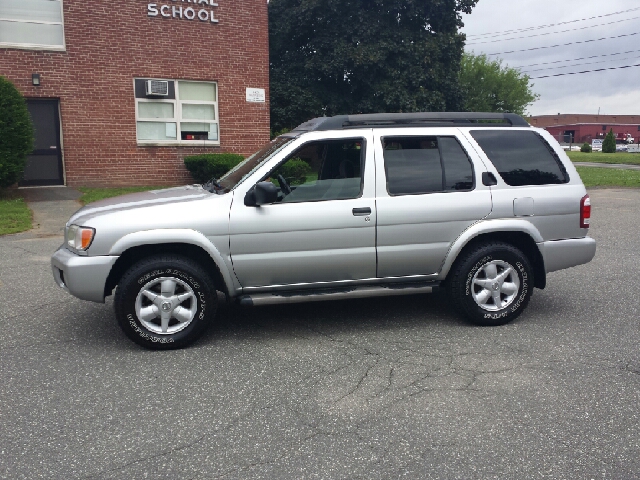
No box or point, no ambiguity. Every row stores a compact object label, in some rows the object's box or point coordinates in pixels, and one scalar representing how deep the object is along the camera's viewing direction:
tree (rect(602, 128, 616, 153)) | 62.69
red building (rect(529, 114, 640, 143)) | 111.38
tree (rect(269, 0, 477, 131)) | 27.06
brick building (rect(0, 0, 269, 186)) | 15.51
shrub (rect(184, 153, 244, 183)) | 16.00
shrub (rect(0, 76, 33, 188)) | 13.15
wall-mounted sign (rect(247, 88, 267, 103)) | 17.97
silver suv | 4.84
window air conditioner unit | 16.47
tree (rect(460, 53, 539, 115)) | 57.72
